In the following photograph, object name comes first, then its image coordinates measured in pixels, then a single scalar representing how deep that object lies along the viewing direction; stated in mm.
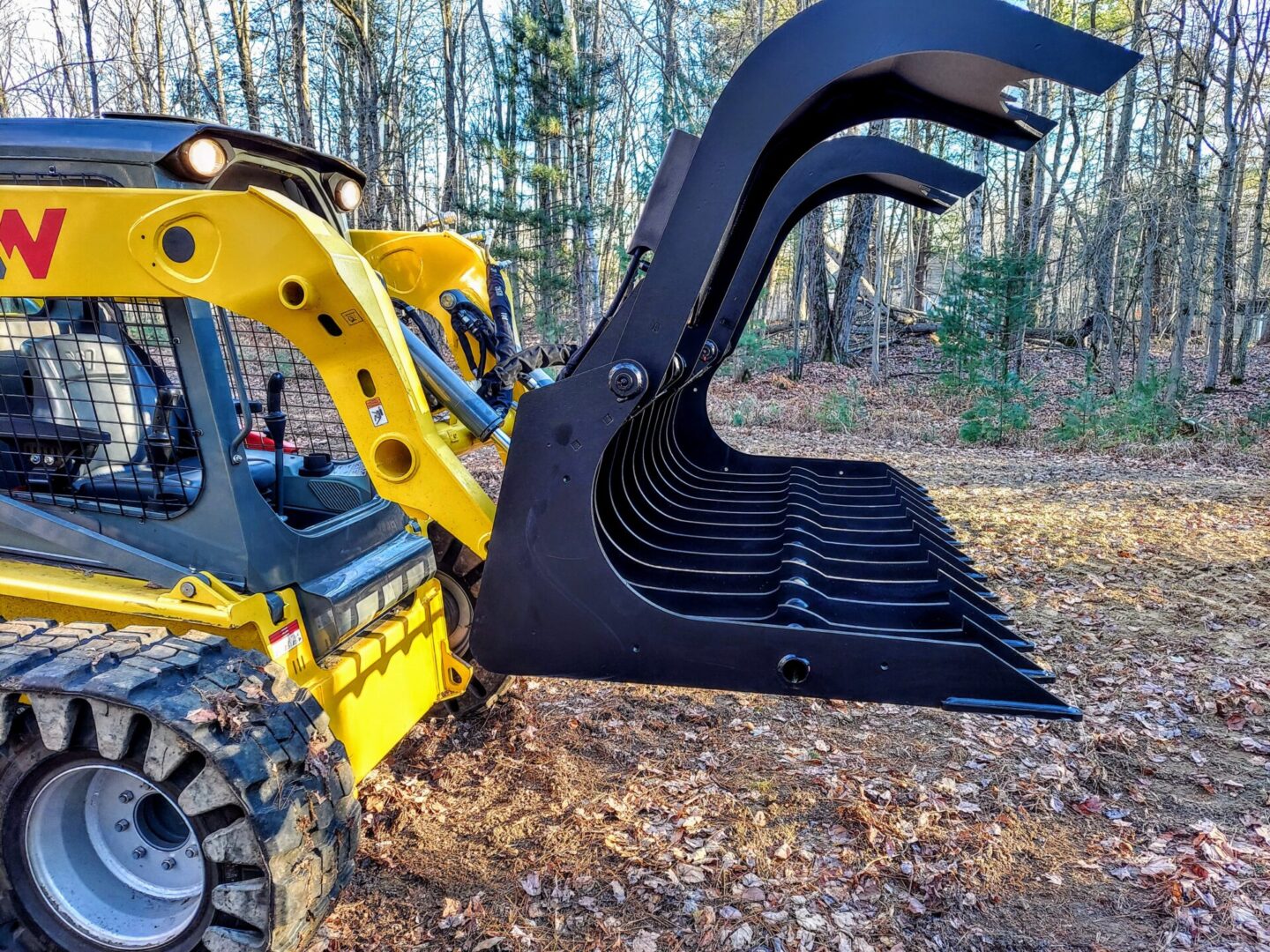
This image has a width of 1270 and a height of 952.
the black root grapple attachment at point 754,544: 1823
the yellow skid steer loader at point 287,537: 1953
